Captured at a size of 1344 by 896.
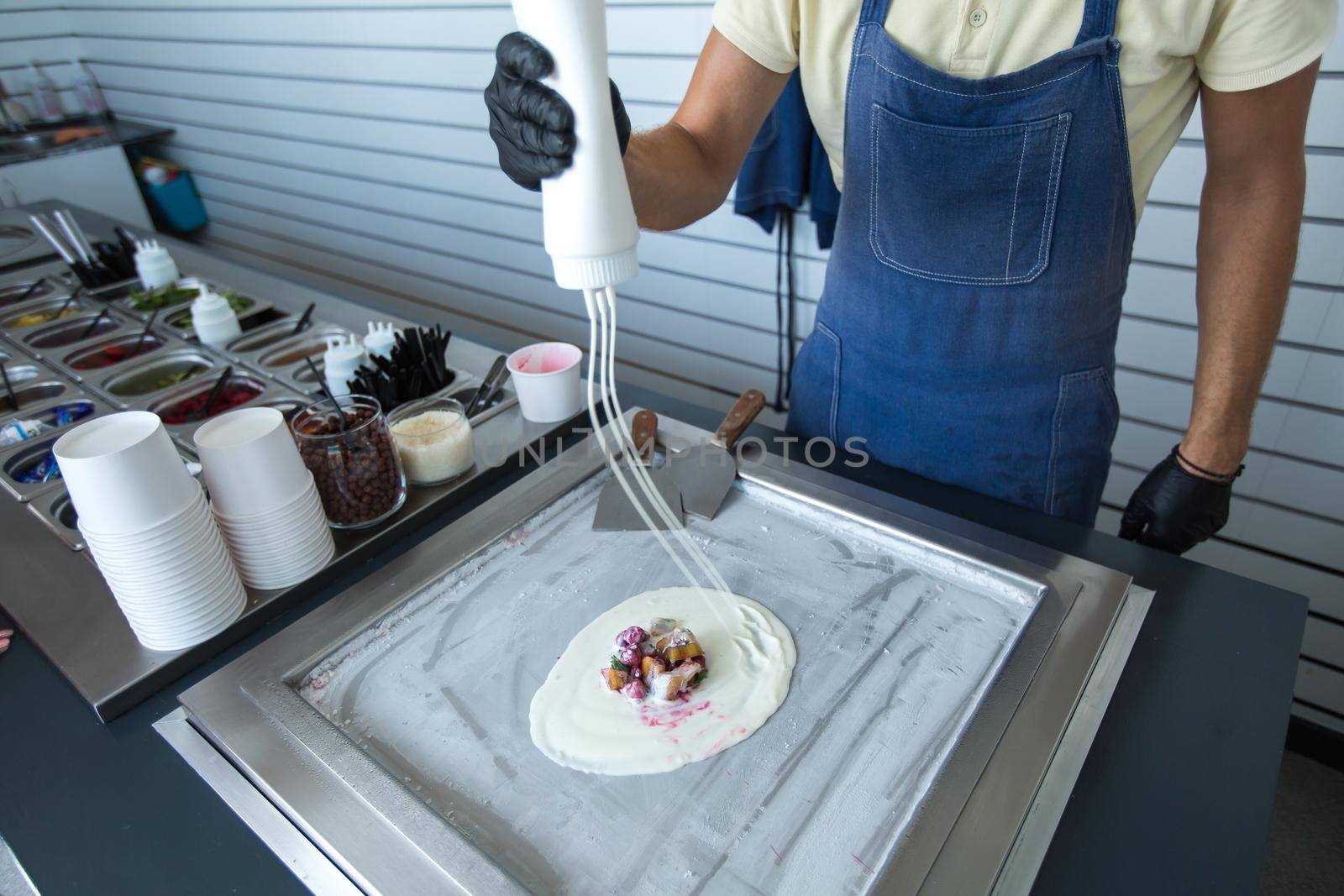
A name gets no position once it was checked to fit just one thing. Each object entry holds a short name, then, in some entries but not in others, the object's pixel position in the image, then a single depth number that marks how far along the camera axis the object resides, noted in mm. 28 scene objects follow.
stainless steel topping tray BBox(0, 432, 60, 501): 1342
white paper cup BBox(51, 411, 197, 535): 868
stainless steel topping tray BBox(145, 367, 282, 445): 1485
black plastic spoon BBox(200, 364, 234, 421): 1586
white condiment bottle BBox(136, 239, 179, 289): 2143
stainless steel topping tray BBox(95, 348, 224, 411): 1610
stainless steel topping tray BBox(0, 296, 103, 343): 1979
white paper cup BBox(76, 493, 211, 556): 910
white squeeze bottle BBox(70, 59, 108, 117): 4426
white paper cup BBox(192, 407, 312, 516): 992
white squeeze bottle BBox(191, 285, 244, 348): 1802
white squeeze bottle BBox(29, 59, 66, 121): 4191
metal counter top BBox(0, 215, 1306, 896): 771
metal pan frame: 755
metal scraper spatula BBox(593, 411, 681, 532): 1195
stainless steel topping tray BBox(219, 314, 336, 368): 1774
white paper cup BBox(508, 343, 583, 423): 1425
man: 1086
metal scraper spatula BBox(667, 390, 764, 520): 1224
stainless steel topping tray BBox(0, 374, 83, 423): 1709
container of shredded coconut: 1282
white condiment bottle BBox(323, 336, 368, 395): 1519
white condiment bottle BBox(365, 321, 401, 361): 1624
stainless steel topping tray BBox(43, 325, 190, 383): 1729
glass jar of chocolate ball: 1141
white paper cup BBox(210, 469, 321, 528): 1047
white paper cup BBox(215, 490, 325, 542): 1056
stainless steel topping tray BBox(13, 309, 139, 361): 1840
